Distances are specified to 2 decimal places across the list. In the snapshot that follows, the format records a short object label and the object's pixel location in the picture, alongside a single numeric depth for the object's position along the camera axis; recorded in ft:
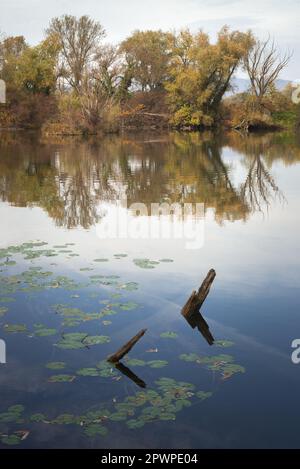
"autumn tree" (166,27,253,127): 163.54
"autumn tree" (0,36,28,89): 166.81
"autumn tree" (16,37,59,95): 168.86
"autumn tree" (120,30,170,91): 187.93
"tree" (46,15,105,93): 174.91
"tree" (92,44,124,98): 159.53
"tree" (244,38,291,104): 171.73
